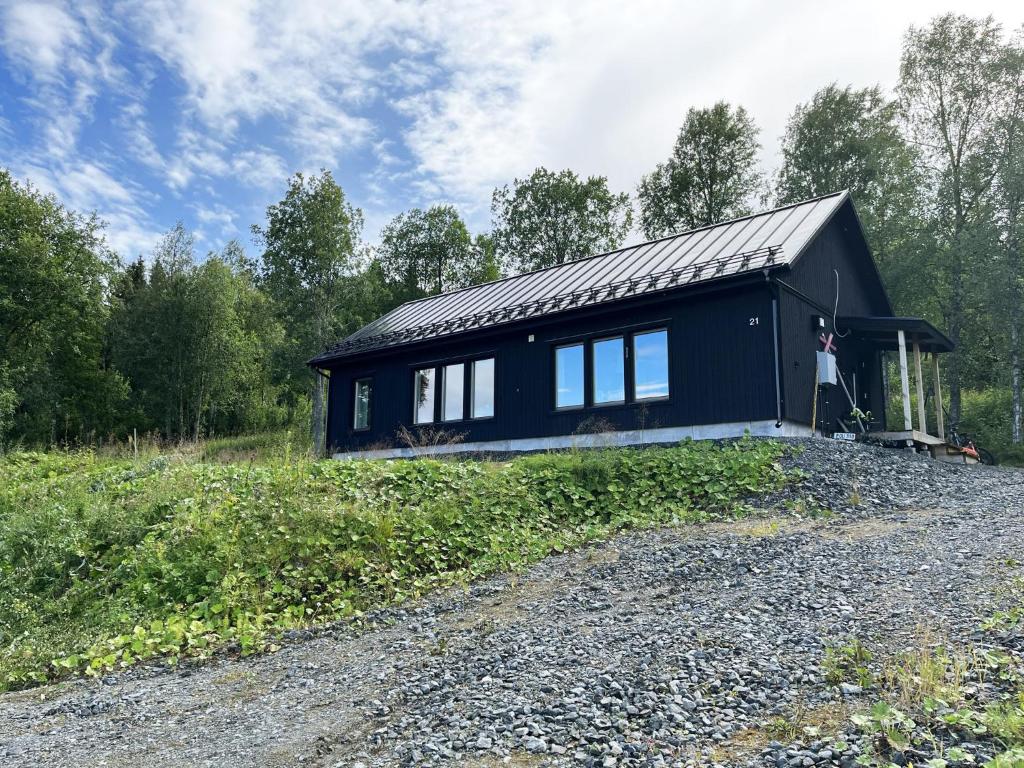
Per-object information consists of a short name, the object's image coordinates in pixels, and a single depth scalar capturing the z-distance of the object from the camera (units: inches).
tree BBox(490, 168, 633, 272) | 1315.2
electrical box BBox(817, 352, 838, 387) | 520.4
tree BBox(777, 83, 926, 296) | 916.6
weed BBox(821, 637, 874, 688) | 142.9
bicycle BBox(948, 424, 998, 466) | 578.8
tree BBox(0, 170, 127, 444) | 982.4
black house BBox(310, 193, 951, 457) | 489.4
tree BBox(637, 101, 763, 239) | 1173.1
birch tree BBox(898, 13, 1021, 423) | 844.0
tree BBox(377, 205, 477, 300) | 1365.7
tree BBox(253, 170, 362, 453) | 1027.3
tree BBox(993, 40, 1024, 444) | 789.9
